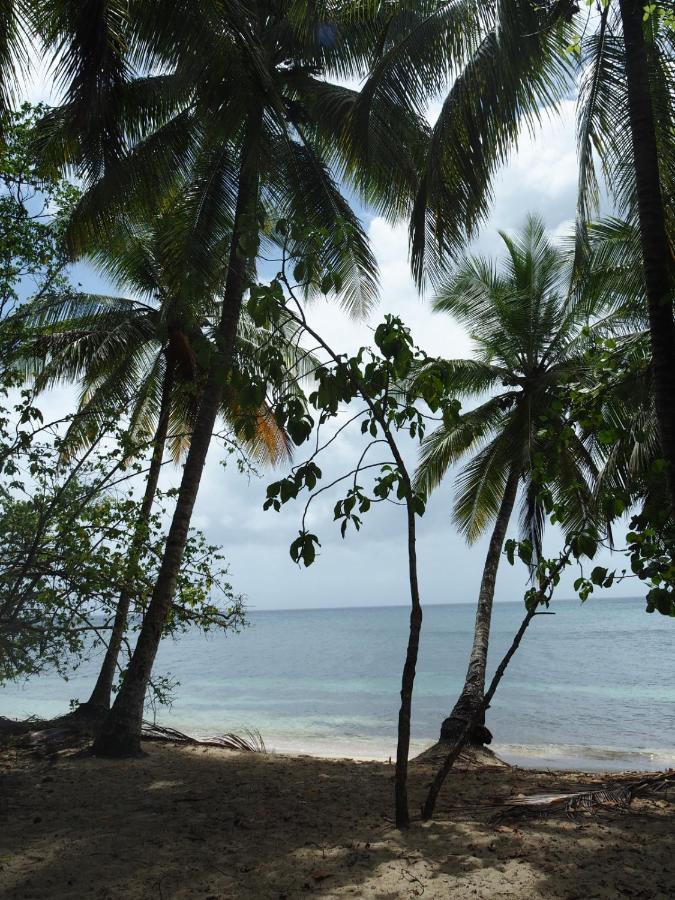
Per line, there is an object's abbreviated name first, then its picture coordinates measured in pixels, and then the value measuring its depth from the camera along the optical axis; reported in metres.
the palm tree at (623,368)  5.11
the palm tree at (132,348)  11.35
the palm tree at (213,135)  6.59
